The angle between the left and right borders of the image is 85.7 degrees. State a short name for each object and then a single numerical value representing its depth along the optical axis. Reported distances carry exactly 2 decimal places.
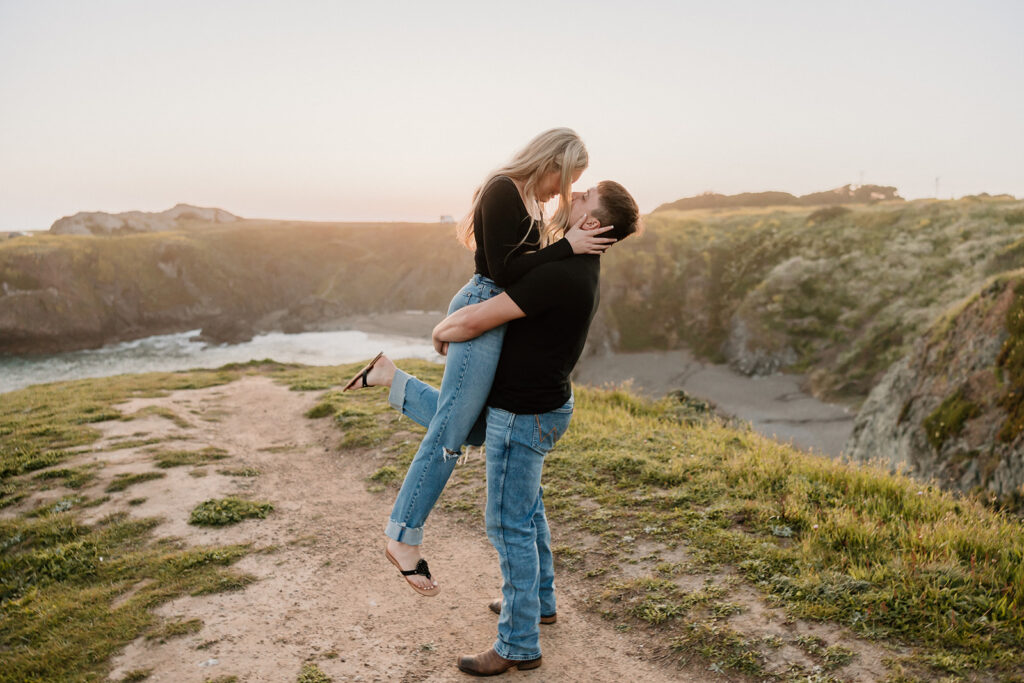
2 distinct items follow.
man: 2.99
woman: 2.99
